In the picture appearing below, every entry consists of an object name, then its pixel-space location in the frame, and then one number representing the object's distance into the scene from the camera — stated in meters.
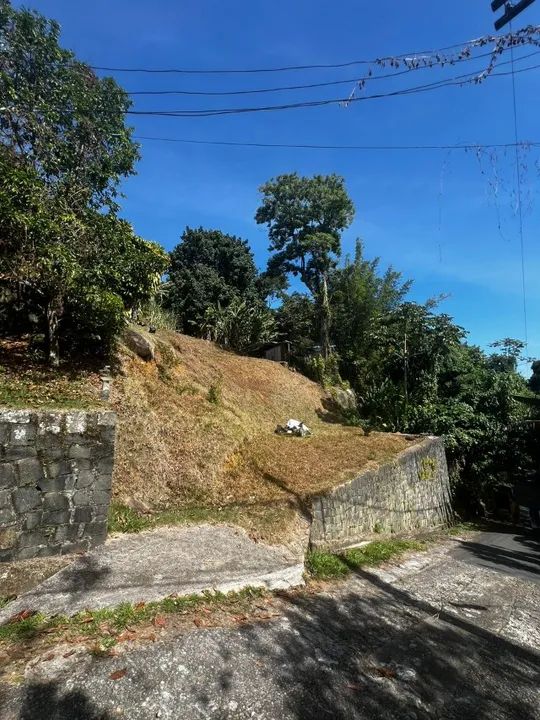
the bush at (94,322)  6.76
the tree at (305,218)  26.17
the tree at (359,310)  18.73
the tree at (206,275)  20.81
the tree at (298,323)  21.08
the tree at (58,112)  6.56
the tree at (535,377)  38.81
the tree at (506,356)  19.44
